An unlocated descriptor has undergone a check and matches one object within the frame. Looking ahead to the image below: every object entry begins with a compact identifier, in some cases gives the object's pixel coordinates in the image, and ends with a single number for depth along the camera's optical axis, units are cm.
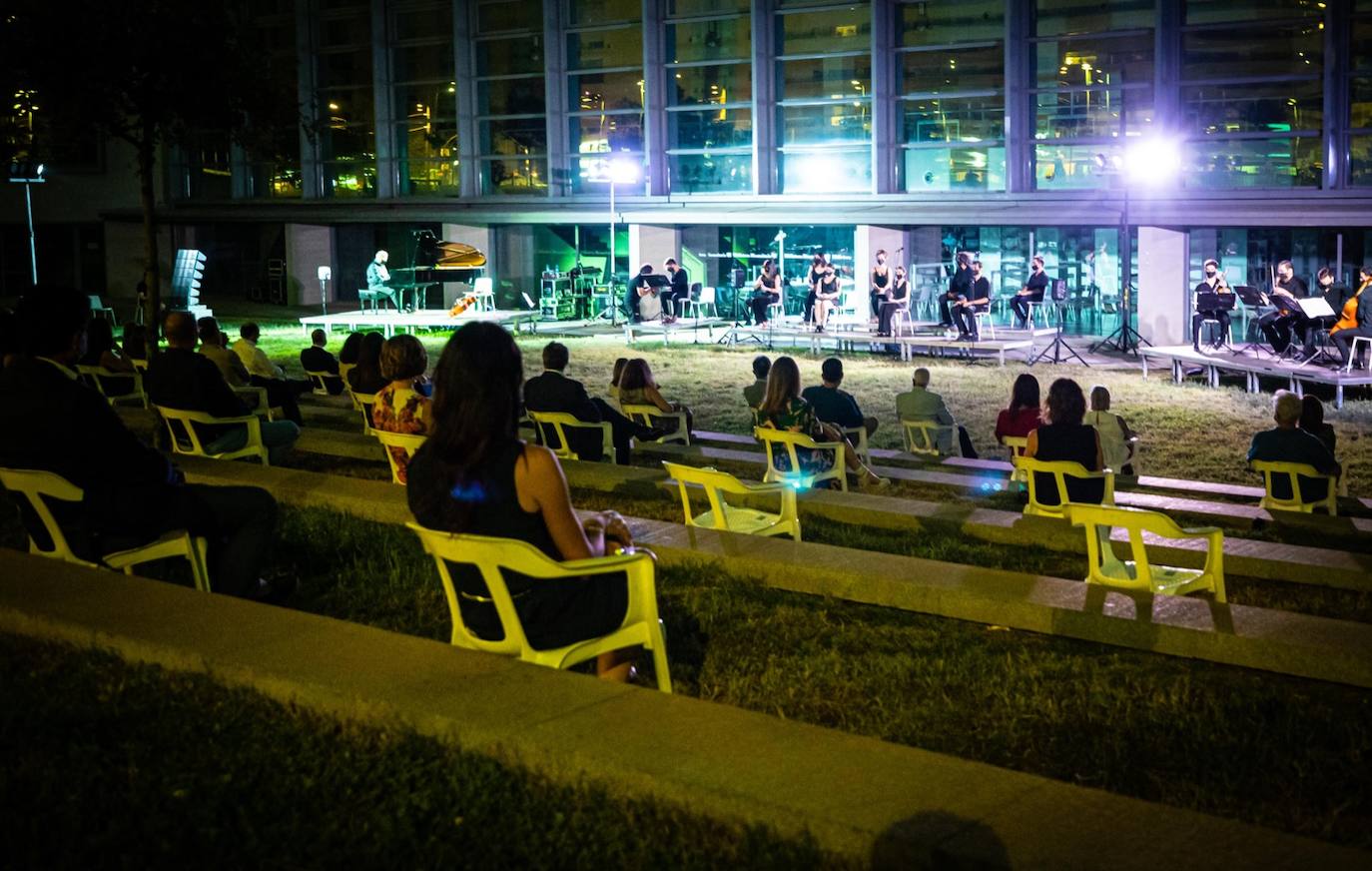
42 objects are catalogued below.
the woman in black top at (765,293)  2908
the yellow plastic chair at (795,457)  933
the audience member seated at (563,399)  1080
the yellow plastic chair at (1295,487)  941
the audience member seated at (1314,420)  1017
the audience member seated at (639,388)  1232
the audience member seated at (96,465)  582
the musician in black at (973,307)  2508
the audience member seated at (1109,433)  1094
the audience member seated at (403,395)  769
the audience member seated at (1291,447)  954
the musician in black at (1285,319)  2041
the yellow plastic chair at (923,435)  1302
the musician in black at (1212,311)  2239
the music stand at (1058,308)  2383
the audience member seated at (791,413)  955
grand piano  3388
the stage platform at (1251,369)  1770
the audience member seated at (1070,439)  834
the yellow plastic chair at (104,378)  1326
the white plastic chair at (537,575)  444
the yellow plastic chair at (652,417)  1221
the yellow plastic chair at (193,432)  925
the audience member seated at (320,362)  1595
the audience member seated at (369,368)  1176
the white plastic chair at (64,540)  577
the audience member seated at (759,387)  1246
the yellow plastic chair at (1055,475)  816
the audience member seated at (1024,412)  1088
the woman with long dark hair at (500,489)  451
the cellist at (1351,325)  1909
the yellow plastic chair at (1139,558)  589
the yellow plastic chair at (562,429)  1078
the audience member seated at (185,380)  911
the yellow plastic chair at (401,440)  775
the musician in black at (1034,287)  2658
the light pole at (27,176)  2788
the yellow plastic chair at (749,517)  771
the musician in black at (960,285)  2588
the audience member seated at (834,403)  1091
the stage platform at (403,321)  2919
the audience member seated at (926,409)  1296
